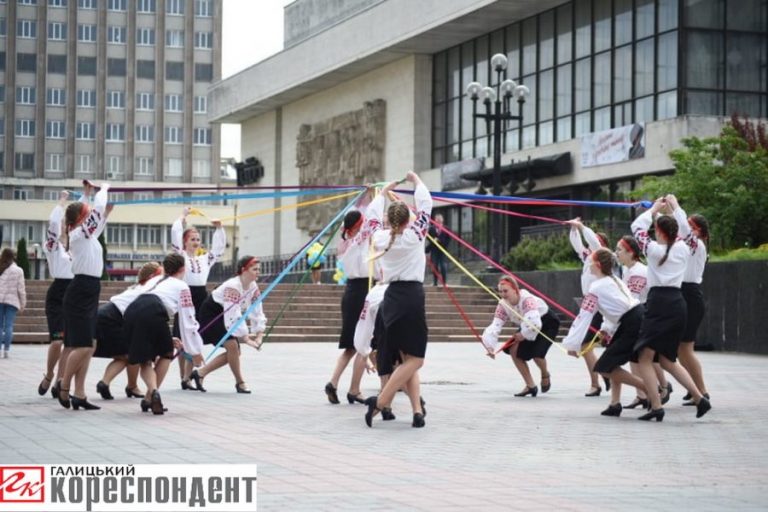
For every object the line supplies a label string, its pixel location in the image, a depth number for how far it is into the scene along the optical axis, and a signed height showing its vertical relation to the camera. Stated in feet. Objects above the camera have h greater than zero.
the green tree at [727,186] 105.29 +5.33
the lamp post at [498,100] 115.96 +13.07
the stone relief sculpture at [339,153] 189.37 +14.08
